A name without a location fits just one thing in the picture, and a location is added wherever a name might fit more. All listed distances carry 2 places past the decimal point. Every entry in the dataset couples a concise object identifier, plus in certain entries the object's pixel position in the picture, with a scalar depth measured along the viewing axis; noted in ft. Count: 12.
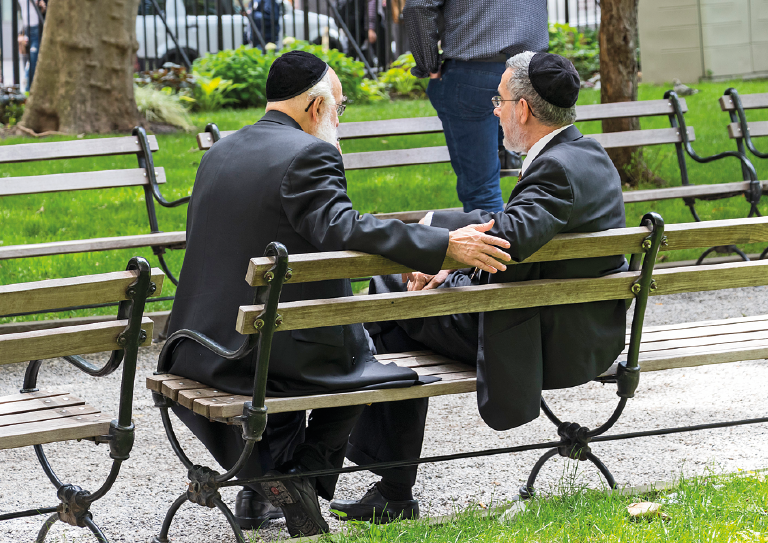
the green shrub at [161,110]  77.61
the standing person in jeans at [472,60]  36.42
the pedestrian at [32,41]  97.04
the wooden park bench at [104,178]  36.78
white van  115.85
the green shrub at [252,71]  93.81
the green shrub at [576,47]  108.68
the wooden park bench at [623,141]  42.11
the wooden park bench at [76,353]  17.29
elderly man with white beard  19.89
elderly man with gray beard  20.95
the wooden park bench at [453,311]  18.83
